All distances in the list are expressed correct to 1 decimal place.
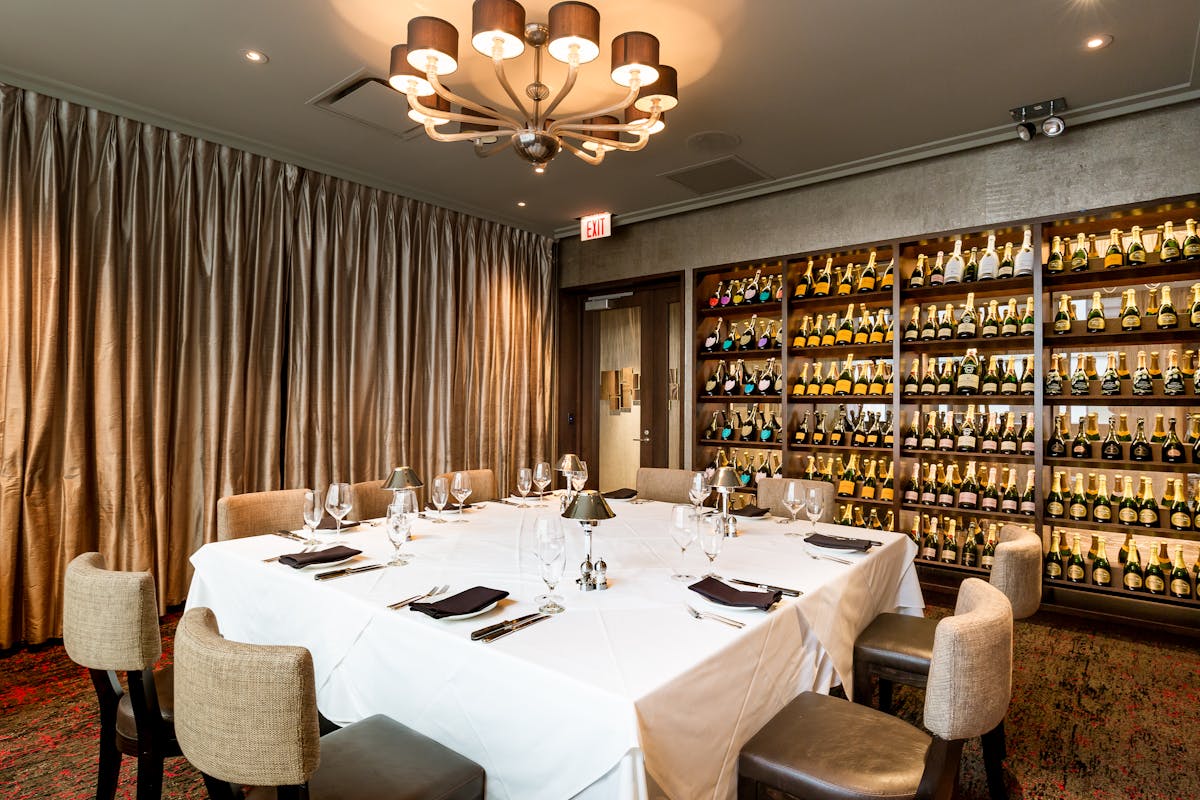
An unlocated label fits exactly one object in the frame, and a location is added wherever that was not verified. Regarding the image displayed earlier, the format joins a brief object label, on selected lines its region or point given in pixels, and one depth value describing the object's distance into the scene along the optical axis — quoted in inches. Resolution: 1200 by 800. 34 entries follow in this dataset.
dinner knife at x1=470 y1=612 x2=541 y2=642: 55.2
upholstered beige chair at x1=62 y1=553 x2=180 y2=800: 57.2
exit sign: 217.6
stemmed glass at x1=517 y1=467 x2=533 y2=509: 118.8
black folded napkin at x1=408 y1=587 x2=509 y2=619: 59.5
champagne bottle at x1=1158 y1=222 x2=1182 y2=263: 139.7
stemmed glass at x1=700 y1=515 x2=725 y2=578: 72.9
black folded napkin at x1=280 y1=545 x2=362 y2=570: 77.8
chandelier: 86.8
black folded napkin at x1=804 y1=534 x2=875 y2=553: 89.7
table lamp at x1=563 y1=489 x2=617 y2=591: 69.6
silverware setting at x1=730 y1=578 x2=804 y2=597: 69.0
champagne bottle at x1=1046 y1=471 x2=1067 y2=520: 151.7
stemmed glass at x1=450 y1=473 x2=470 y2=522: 112.0
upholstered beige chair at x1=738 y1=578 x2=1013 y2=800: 50.9
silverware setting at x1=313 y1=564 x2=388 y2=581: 74.2
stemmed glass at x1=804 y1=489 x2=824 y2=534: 98.1
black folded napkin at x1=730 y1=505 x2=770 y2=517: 115.3
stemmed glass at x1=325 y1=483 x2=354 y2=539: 90.5
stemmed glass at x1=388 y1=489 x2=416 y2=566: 80.0
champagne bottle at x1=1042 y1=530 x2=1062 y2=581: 152.0
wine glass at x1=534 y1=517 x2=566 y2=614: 60.6
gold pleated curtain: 129.7
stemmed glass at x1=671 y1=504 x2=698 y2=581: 75.5
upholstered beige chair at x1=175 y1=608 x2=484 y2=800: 41.1
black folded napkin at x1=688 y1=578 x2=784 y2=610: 63.3
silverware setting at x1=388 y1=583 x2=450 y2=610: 63.8
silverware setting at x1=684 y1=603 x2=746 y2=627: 59.7
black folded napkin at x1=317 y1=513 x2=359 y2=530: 101.7
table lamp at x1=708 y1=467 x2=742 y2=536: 98.6
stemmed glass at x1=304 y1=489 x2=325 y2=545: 84.7
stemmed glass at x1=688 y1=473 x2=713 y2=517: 101.0
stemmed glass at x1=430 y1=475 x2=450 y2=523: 104.9
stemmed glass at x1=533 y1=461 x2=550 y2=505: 121.4
